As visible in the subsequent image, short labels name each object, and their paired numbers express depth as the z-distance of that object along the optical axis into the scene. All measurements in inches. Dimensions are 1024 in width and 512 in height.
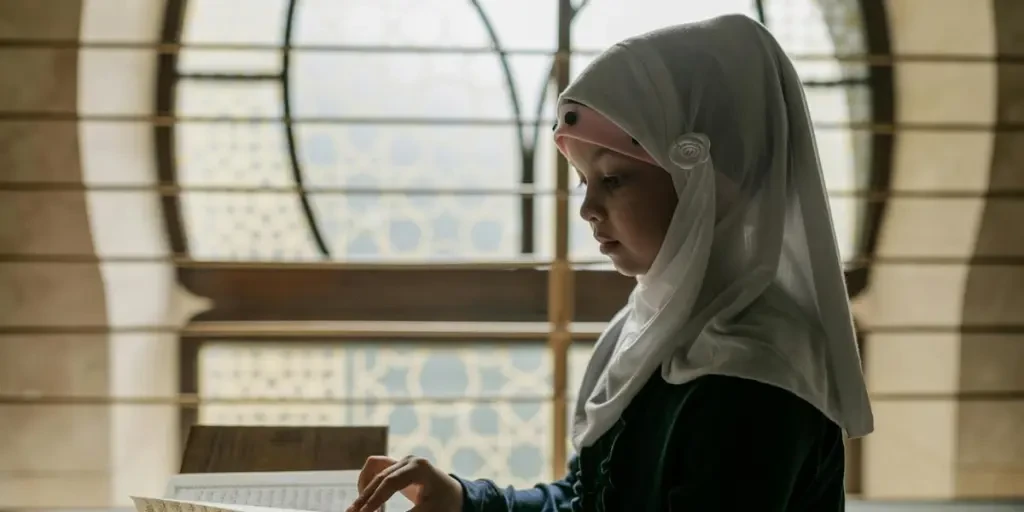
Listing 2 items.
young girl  30.5
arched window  77.6
